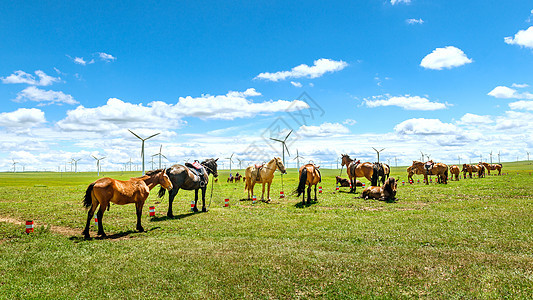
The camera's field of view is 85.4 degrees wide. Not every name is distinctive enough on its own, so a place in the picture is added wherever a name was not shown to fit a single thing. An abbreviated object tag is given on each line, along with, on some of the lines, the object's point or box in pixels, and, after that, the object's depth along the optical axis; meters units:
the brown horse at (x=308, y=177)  20.02
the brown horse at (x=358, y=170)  26.77
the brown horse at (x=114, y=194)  11.73
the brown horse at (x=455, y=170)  39.68
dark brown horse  16.67
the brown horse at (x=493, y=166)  57.69
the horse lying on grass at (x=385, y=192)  20.70
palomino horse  21.72
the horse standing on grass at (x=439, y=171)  34.35
